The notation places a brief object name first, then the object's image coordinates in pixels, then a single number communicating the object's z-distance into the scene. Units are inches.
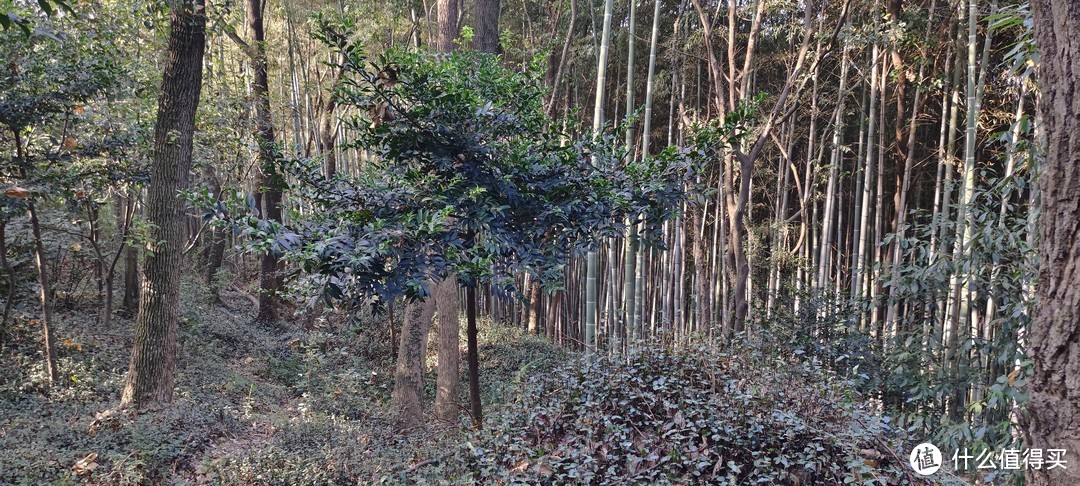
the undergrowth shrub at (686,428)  90.0
